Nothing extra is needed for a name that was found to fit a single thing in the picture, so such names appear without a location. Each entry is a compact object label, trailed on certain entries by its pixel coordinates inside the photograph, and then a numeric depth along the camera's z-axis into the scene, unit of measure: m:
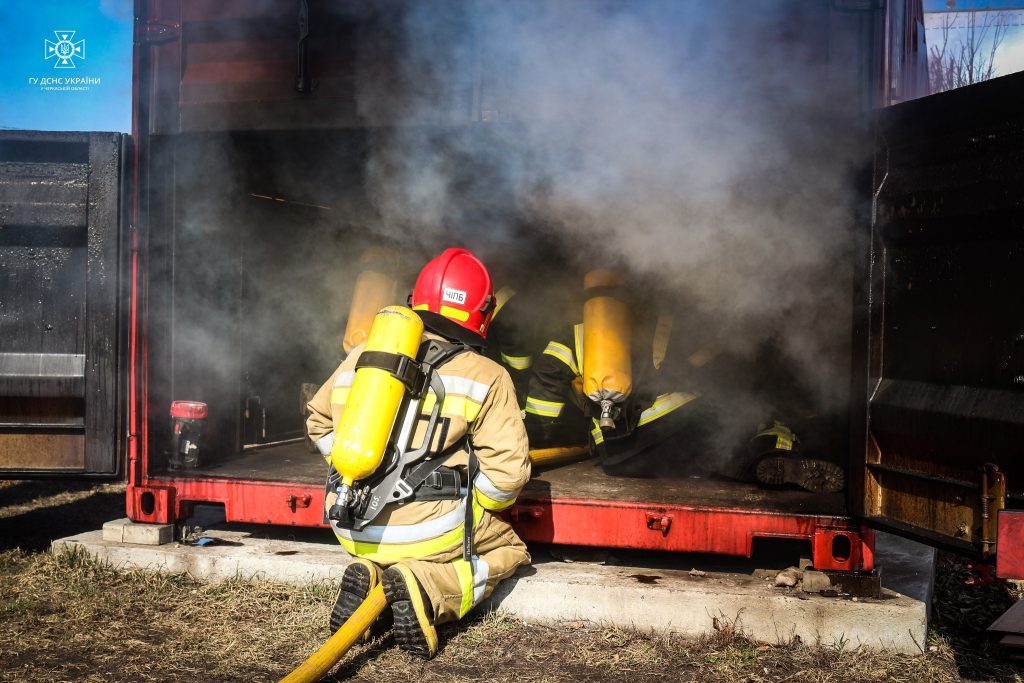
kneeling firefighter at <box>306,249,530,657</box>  2.97
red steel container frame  3.46
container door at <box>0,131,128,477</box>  3.95
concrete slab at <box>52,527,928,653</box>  3.28
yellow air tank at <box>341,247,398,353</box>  4.75
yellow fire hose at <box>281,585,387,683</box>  2.64
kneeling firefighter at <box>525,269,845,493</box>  4.15
